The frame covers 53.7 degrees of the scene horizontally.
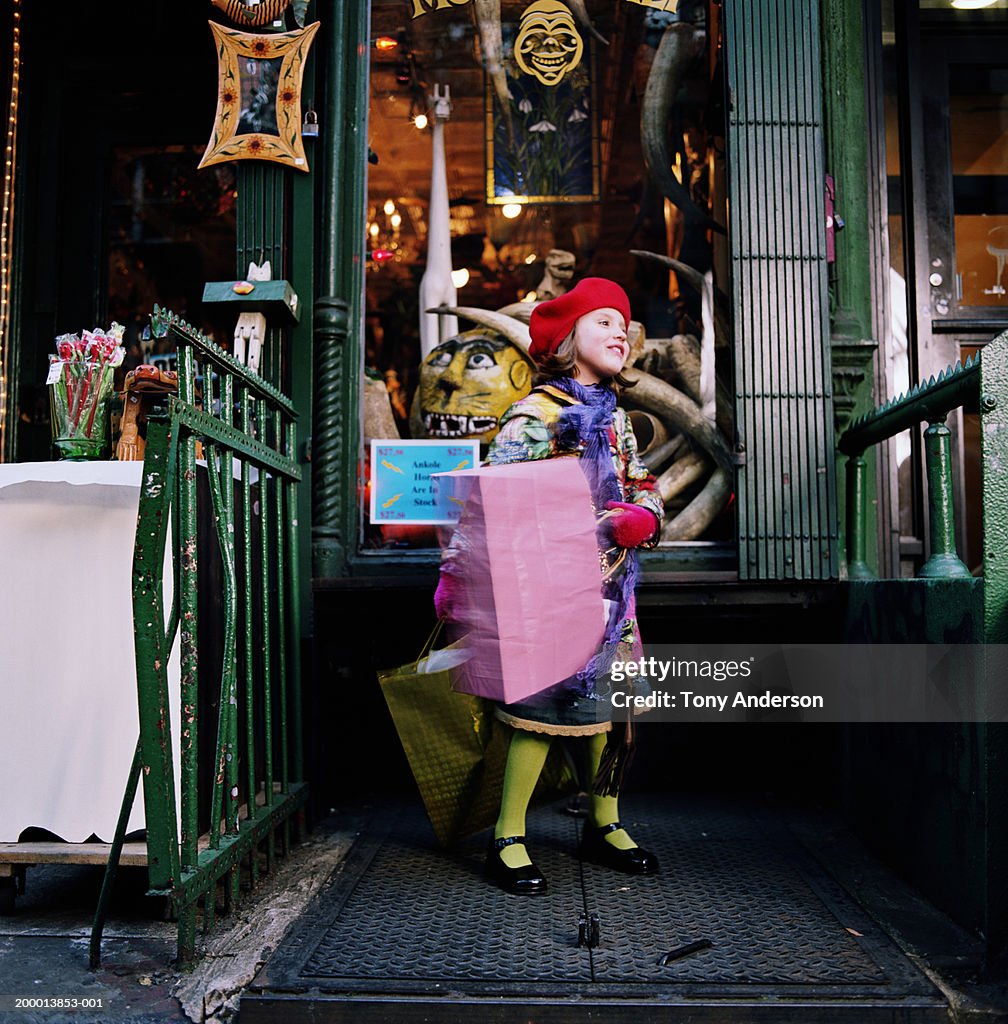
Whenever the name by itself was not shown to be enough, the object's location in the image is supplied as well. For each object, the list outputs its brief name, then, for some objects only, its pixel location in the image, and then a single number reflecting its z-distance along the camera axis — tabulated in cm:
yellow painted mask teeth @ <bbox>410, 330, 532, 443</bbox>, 479
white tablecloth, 303
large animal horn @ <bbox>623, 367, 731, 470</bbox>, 457
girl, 336
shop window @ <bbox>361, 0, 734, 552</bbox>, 474
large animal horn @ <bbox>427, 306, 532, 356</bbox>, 489
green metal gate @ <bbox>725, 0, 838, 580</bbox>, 418
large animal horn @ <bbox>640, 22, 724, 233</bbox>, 482
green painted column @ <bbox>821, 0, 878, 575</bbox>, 441
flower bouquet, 338
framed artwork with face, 498
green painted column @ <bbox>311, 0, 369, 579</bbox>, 433
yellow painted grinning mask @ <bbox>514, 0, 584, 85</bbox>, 494
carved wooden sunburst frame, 426
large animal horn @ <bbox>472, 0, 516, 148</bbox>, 492
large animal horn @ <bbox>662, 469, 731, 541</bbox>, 444
